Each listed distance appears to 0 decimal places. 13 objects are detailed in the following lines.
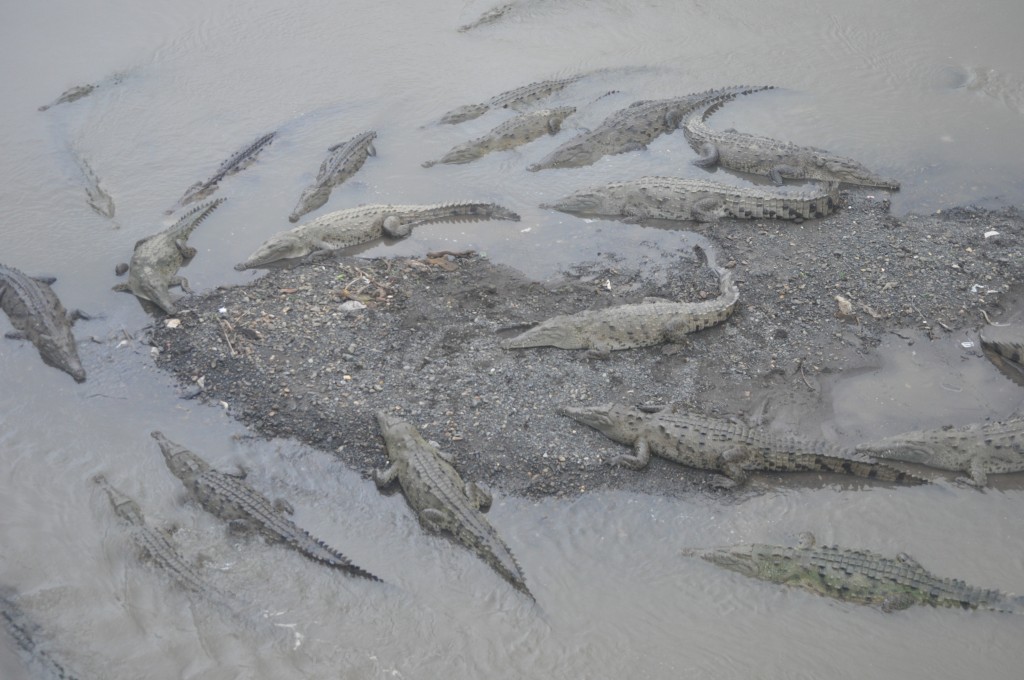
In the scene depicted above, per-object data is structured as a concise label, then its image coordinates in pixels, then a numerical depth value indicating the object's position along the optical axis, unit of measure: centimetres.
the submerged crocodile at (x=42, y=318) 746
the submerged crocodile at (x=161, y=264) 795
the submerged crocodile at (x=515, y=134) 995
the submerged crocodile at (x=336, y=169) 931
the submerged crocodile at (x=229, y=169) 945
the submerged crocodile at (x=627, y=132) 987
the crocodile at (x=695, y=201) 845
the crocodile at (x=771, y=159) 887
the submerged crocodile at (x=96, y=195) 930
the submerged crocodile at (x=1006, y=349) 668
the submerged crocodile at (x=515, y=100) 1059
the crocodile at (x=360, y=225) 852
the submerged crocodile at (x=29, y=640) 516
